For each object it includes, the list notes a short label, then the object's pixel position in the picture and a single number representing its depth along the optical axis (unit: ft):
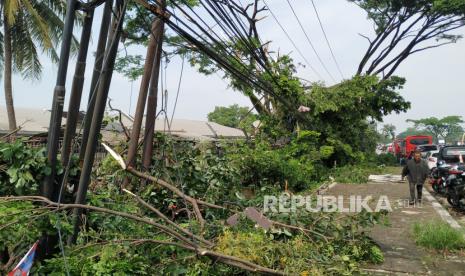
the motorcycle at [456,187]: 37.27
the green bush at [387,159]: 121.70
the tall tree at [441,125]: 279.90
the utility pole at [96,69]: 20.08
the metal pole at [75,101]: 19.54
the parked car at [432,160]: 66.56
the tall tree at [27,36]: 57.31
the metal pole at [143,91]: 27.04
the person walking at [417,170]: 39.63
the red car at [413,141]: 136.77
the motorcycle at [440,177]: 46.28
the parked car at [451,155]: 53.76
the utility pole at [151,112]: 28.43
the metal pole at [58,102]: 18.75
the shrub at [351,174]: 65.16
